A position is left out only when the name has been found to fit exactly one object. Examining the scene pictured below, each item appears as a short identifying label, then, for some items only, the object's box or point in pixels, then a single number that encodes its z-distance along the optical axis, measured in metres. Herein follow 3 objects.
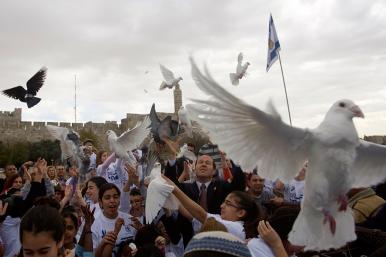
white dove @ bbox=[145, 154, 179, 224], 3.43
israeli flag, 9.34
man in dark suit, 4.42
